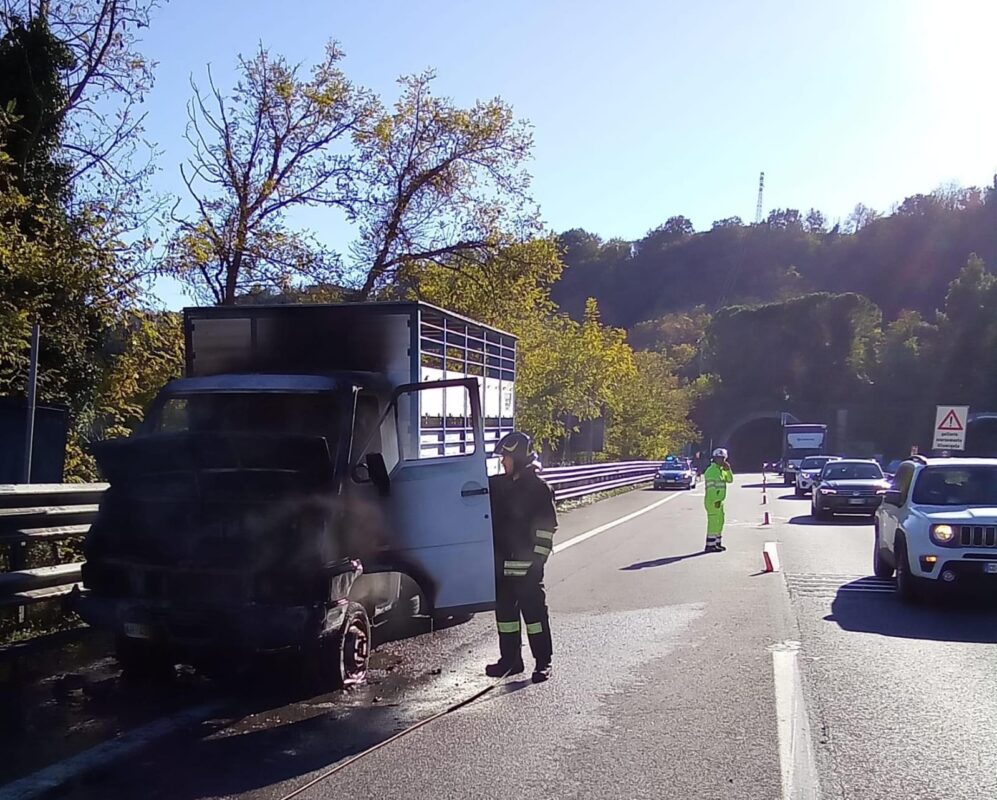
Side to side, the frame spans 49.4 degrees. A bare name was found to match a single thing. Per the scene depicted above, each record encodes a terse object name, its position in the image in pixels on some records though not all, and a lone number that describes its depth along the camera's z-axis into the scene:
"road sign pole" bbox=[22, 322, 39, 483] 8.77
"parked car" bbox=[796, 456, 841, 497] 38.44
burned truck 6.98
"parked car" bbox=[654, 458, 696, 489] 44.94
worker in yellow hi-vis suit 17.03
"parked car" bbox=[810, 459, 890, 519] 25.28
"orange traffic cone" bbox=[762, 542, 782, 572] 14.71
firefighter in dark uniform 8.02
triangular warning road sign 27.08
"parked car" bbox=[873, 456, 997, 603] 11.05
